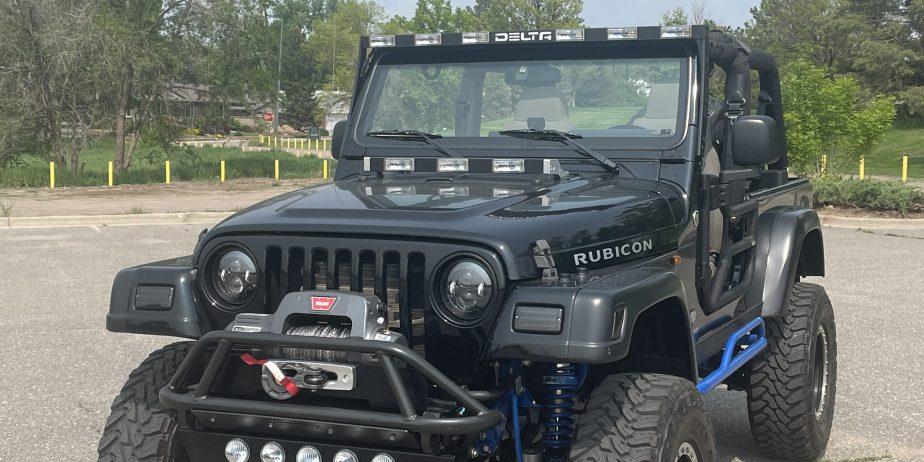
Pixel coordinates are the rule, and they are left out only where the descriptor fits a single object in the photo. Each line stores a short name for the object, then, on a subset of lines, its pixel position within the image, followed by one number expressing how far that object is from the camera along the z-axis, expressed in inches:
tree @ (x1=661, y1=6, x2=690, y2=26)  1882.4
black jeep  132.4
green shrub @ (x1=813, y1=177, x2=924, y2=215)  718.5
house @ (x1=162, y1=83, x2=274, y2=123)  1216.2
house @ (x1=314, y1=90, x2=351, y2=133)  2291.3
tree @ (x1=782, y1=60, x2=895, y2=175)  813.9
